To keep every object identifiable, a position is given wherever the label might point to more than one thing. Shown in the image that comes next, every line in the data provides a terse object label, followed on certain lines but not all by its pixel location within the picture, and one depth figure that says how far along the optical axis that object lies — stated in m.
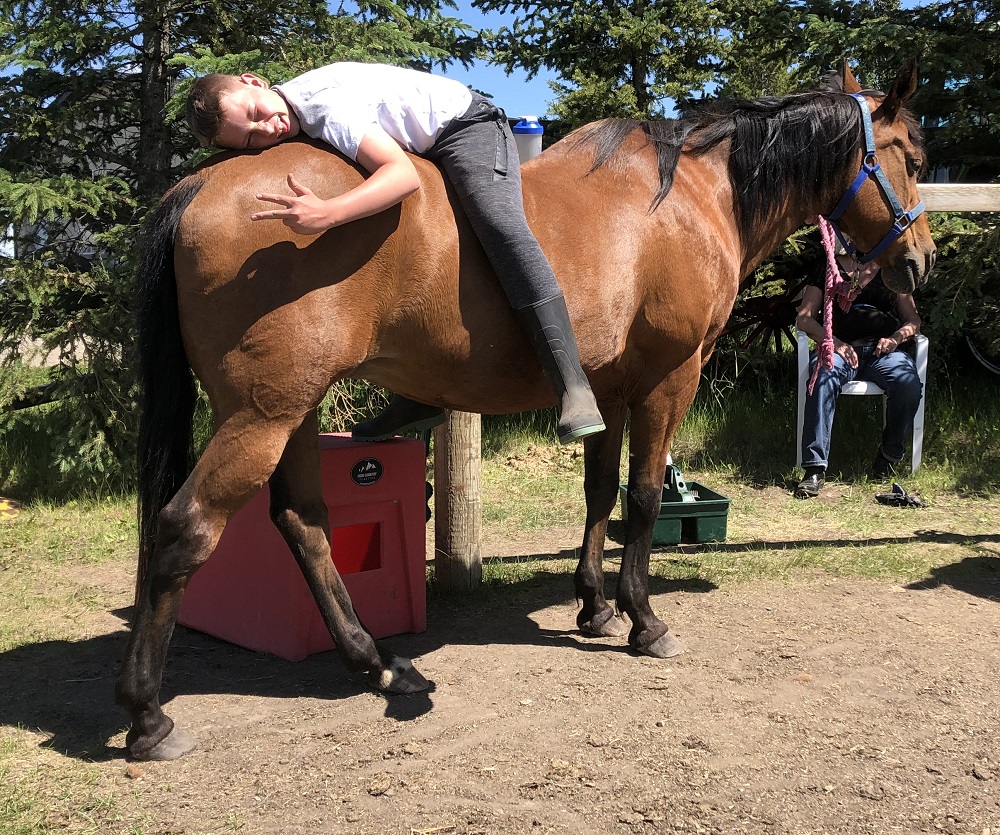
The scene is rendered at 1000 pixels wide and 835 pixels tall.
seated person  6.51
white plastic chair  6.69
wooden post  4.38
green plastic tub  5.32
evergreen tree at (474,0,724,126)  8.24
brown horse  2.75
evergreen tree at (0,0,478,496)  5.79
